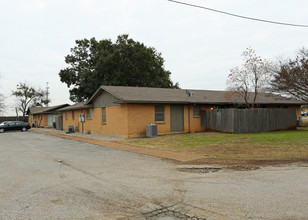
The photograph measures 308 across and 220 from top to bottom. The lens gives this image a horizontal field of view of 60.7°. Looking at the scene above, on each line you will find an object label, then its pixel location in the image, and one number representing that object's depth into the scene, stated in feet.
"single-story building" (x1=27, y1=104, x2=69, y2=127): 136.36
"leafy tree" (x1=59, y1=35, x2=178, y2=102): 132.36
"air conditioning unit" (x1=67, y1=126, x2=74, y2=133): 92.43
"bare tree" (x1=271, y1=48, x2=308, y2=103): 72.74
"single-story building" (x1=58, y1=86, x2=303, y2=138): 64.39
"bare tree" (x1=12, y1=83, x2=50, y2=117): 199.41
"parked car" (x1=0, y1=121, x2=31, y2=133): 113.10
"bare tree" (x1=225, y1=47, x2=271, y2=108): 72.90
